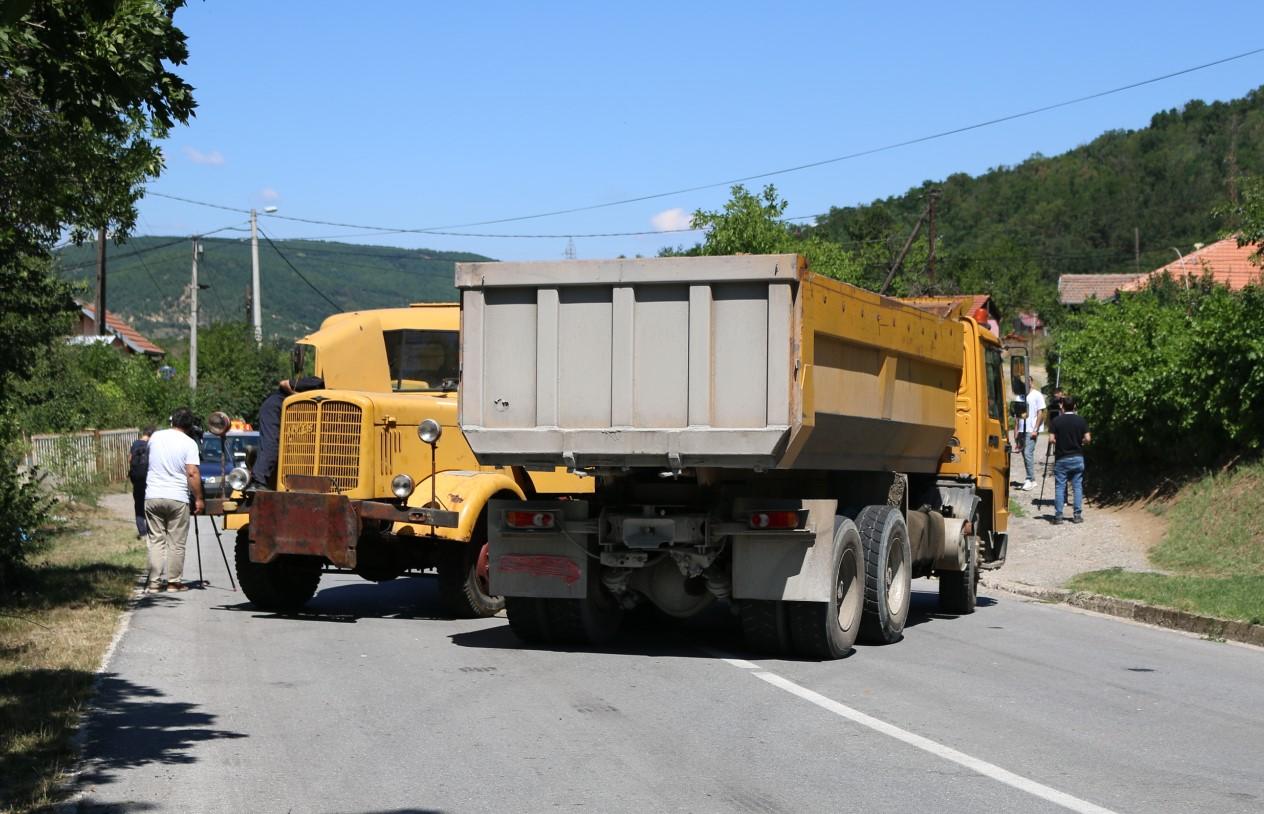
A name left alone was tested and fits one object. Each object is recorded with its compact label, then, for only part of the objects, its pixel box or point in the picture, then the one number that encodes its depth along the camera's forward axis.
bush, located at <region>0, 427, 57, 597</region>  14.45
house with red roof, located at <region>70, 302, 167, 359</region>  72.38
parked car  29.47
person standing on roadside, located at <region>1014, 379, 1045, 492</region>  25.66
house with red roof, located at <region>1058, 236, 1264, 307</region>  49.05
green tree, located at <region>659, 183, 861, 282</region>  36.00
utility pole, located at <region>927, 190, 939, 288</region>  50.23
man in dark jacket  13.57
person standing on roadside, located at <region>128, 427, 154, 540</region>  20.20
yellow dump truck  10.12
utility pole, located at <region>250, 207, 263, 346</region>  51.78
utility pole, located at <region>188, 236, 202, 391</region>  53.44
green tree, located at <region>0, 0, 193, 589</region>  8.30
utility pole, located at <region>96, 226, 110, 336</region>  43.78
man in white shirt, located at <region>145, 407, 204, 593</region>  14.97
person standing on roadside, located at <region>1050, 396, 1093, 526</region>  21.38
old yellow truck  12.54
